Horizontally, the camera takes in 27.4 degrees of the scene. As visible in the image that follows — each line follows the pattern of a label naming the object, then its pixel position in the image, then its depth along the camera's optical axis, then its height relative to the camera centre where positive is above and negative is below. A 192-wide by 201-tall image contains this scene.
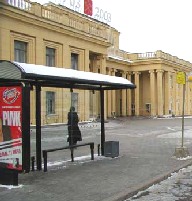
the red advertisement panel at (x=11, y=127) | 8.62 -0.45
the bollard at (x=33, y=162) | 11.01 -1.57
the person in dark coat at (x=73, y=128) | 12.90 -0.70
